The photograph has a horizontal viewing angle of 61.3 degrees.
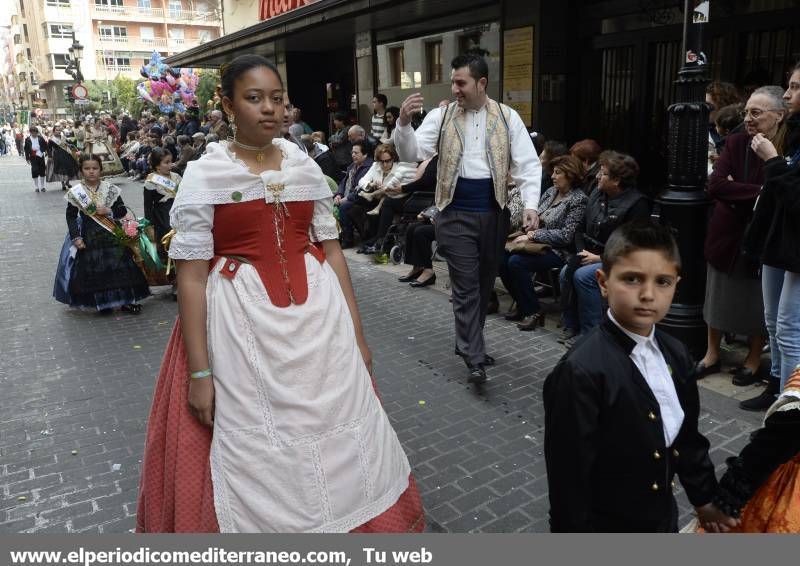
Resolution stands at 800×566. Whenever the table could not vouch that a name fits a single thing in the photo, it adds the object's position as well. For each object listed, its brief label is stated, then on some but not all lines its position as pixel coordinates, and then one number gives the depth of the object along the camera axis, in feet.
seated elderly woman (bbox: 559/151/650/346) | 17.22
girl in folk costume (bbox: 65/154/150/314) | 23.89
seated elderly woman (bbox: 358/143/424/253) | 28.84
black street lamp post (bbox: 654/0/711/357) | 15.46
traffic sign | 92.58
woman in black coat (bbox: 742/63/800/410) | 12.20
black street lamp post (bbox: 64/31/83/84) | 94.43
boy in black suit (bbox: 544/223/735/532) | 6.44
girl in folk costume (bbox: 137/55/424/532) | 7.95
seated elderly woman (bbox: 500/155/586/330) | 19.44
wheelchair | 27.53
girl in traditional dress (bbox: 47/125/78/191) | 68.69
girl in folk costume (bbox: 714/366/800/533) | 6.61
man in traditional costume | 15.16
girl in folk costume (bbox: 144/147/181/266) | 24.86
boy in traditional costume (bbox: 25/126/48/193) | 68.07
